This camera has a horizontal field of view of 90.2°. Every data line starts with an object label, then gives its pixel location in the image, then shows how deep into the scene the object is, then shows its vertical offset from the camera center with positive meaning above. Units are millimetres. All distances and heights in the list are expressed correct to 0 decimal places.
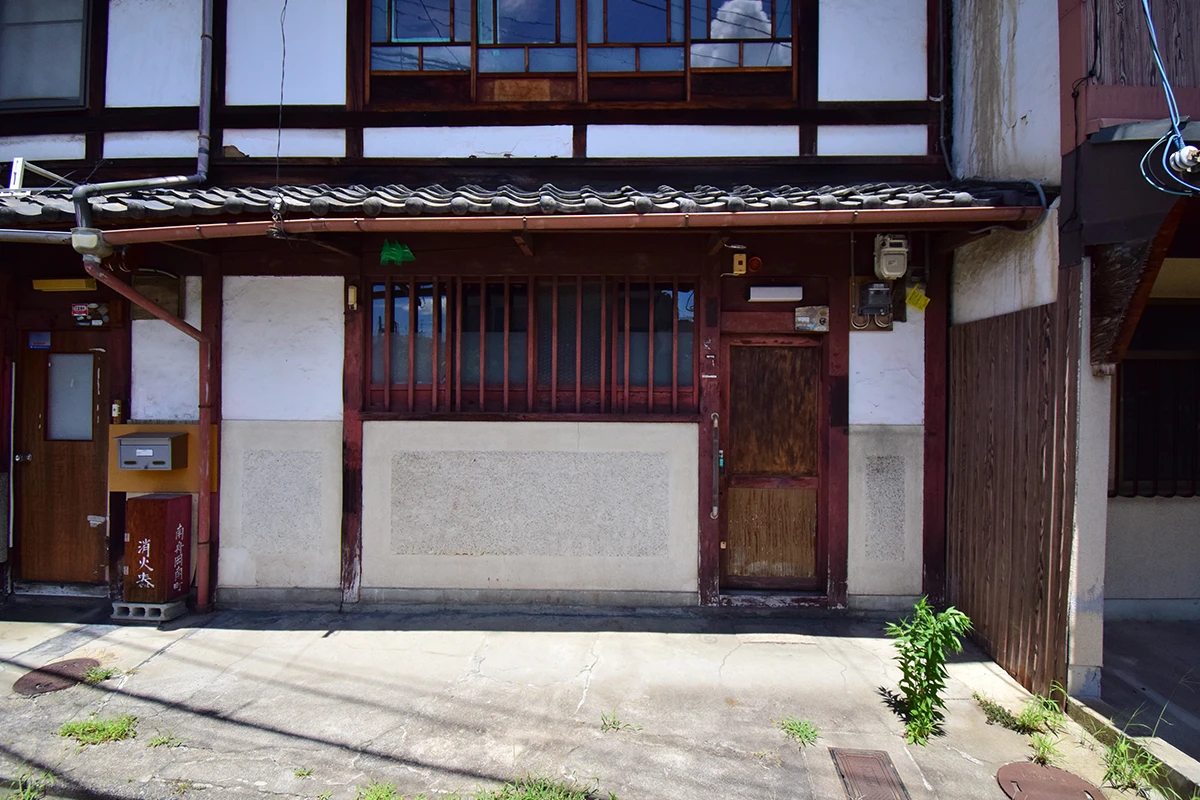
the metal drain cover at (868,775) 3061 -1950
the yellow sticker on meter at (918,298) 5145 +974
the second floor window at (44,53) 5703 +3379
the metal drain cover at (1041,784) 3072 -1958
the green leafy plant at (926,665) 3570 -1562
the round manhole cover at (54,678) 3992 -1897
